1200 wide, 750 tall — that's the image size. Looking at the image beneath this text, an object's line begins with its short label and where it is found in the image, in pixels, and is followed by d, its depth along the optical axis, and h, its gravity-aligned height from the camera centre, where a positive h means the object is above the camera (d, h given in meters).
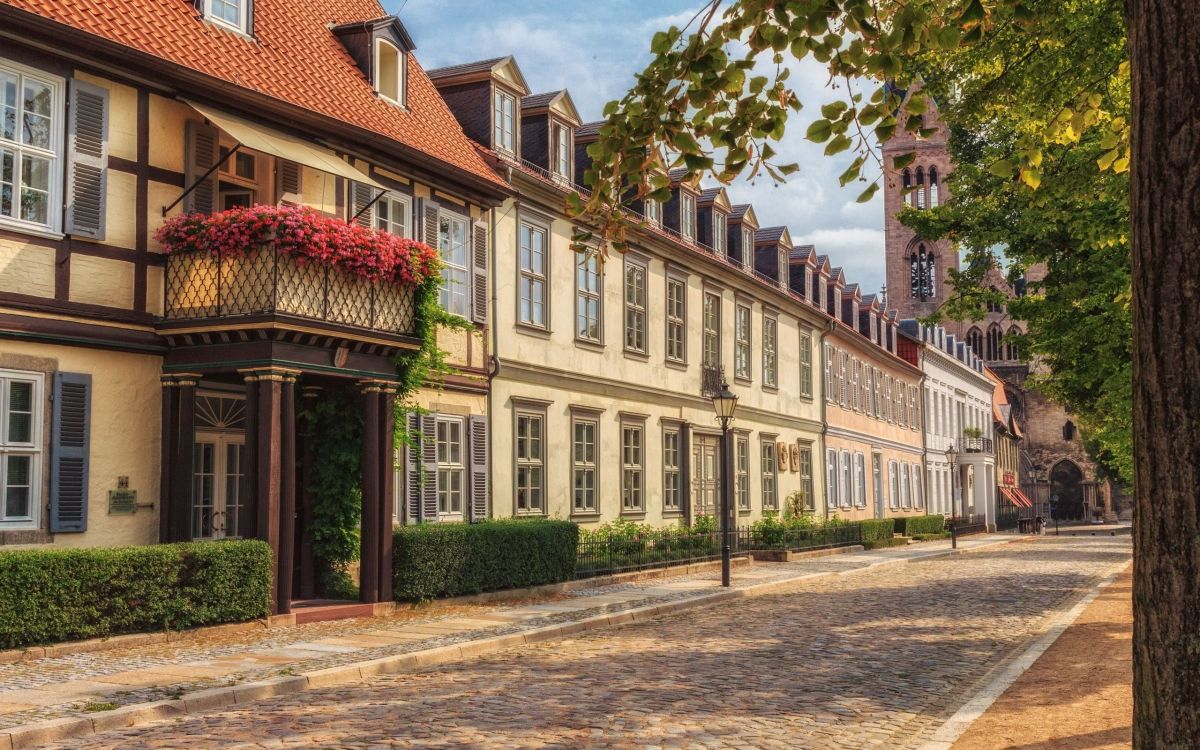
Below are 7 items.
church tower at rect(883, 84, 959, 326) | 94.69 +17.91
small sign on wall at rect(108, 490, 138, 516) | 13.98 -0.10
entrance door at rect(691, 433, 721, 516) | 29.98 +0.30
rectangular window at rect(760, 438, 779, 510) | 34.78 +0.26
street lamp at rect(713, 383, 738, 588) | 22.00 +1.22
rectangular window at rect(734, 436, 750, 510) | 32.66 +0.36
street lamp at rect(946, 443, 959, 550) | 39.59 -0.19
